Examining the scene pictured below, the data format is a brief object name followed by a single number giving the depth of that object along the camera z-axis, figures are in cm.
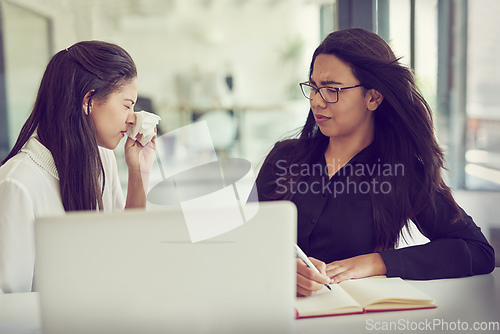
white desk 91
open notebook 96
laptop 69
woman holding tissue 124
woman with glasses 152
